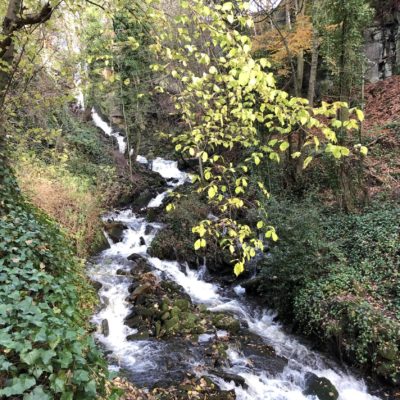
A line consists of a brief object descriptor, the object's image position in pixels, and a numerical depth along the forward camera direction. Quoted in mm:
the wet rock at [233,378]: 6004
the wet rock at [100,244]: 10665
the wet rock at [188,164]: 20025
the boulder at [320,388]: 6090
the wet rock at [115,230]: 12016
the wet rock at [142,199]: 15711
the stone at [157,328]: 7355
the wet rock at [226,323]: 7865
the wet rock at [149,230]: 12922
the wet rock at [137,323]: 7543
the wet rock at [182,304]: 8266
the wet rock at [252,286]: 9469
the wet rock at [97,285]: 8417
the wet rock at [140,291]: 8484
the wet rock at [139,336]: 7180
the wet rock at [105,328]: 7172
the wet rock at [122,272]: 9547
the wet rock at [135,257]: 10719
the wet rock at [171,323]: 7465
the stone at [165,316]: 7719
